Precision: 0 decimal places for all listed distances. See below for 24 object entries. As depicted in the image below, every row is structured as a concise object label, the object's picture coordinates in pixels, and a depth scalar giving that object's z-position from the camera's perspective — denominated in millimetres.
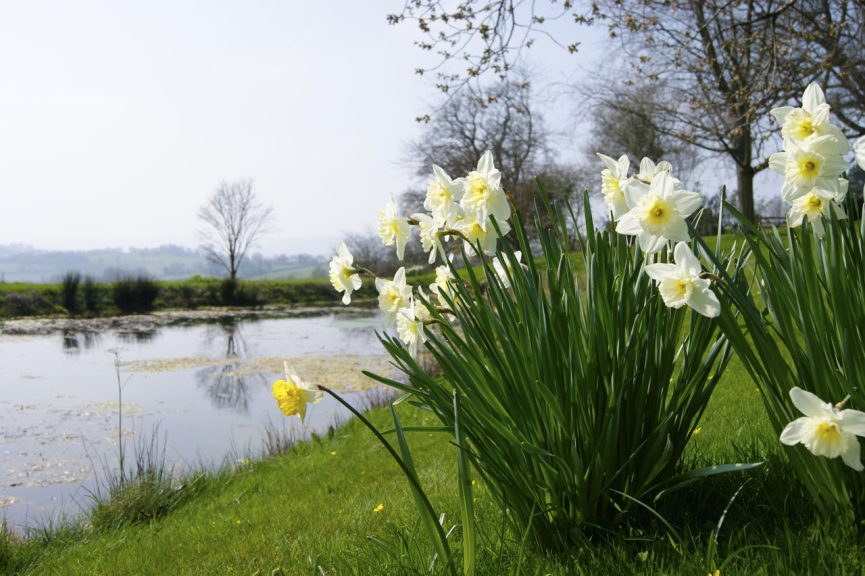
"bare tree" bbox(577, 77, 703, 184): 15453
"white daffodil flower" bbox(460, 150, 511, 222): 1762
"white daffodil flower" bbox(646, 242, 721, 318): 1416
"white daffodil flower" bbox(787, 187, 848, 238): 1673
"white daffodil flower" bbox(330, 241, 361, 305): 2014
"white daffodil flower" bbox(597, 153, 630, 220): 1908
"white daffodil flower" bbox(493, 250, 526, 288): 1913
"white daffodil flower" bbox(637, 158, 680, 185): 1760
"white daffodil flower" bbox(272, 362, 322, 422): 1604
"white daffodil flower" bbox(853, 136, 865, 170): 1466
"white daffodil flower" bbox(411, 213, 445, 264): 1944
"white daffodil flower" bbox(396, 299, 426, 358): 1819
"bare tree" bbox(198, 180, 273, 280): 33875
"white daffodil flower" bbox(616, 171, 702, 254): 1504
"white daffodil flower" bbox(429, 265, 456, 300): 2016
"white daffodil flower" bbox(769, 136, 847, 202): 1497
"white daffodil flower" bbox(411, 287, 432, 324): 1937
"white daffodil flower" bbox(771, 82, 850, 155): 1546
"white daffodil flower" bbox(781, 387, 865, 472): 1227
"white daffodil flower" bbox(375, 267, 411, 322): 1931
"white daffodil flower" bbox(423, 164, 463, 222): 1852
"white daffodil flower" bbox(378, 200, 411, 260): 1974
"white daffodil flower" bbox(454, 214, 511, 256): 1869
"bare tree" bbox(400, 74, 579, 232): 26125
